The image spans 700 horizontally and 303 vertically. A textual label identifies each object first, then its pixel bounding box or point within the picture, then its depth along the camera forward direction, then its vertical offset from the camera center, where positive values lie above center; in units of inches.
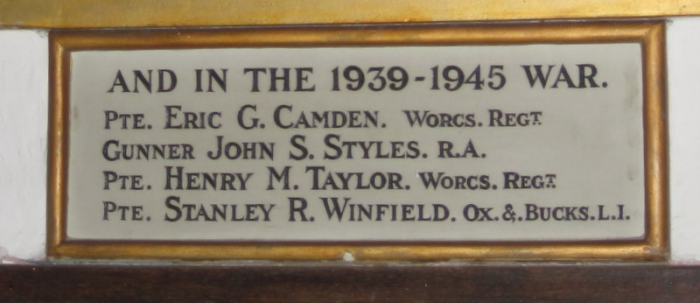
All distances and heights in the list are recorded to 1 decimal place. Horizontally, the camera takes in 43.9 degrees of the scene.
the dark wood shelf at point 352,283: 52.3 -7.2
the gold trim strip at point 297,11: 53.5 +9.6
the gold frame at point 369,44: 52.8 +2.0
